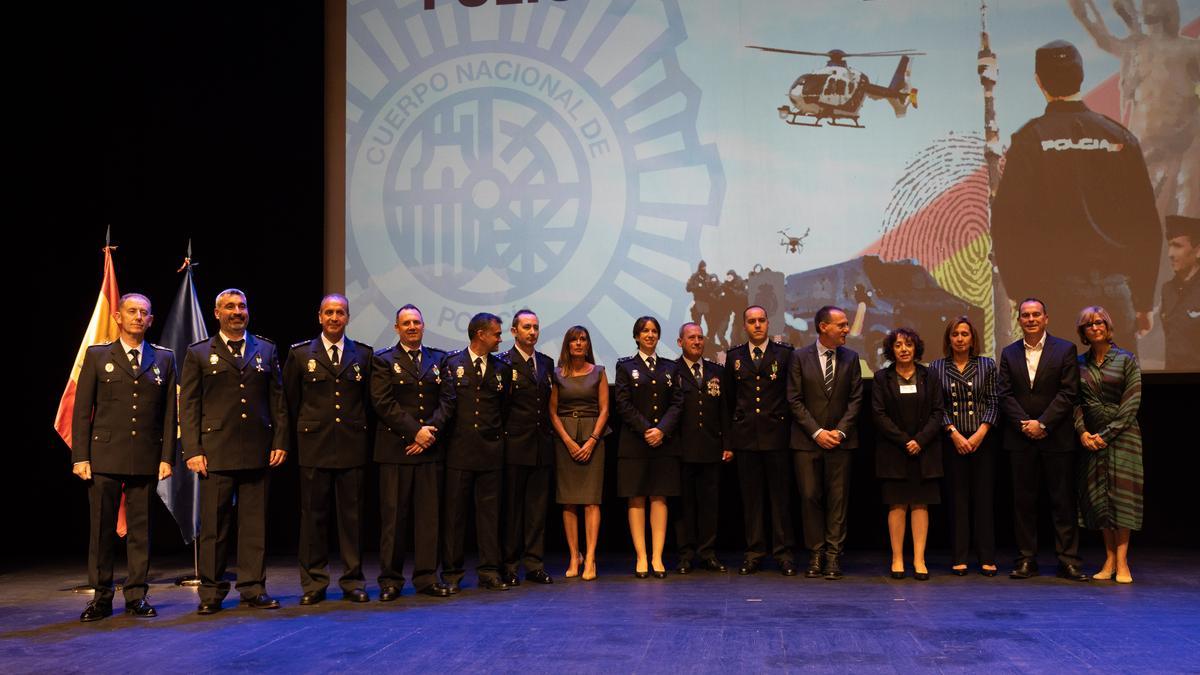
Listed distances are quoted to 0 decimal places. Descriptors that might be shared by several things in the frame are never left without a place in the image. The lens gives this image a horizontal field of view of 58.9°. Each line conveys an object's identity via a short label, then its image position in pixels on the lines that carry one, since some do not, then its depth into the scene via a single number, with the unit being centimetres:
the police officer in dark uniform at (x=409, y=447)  522
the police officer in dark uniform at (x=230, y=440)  488
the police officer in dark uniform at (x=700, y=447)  589
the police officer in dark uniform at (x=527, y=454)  561
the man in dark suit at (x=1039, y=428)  555
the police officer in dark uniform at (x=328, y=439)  509
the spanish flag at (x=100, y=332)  579
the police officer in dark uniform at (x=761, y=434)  586
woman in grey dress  573
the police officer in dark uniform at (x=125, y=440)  475
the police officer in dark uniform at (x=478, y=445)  540
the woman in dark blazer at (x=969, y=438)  566
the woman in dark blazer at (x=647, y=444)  578
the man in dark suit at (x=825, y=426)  571
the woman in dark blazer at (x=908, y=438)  561
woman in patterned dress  539
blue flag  600
